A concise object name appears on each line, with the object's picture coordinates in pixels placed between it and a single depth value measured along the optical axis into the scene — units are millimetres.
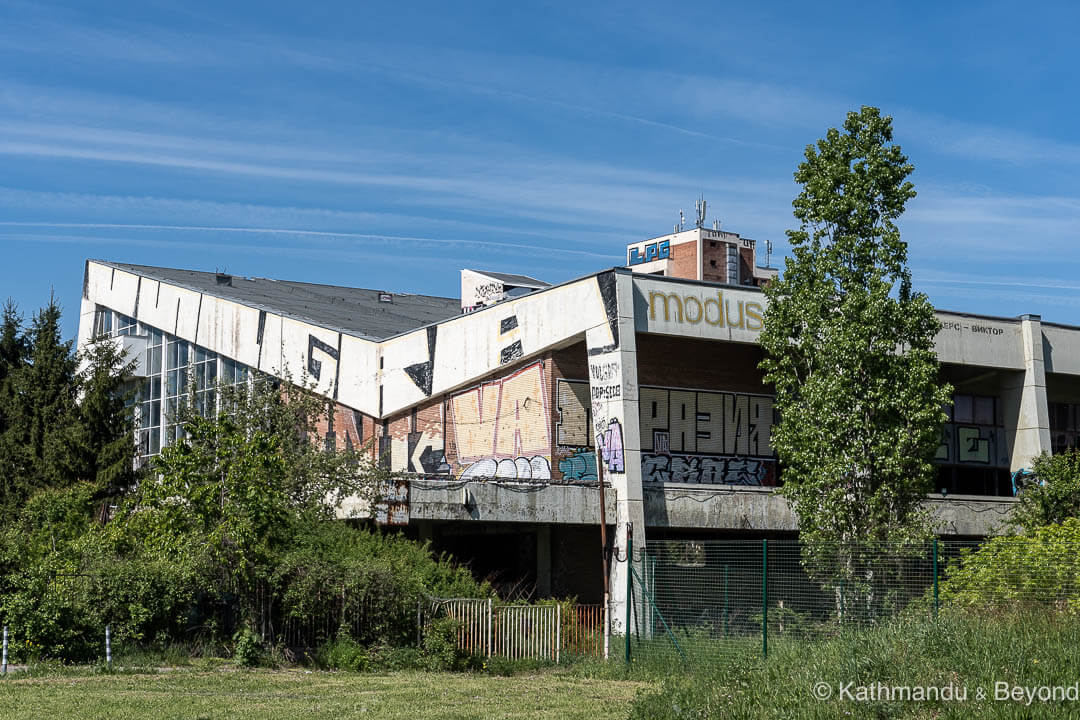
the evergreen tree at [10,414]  38281
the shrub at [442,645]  24562
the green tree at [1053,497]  31781
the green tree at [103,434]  38062
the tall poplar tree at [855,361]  27047
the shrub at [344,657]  24281
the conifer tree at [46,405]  38094
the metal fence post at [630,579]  25453
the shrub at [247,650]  23797
